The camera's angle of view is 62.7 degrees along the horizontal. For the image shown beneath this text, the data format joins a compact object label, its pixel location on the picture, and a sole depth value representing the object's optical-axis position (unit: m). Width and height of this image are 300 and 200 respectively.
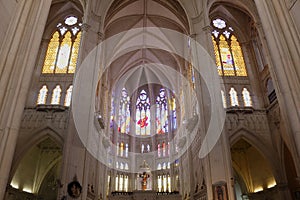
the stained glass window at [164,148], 30.25
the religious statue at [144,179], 26.45
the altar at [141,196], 22.41
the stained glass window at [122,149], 29.97
